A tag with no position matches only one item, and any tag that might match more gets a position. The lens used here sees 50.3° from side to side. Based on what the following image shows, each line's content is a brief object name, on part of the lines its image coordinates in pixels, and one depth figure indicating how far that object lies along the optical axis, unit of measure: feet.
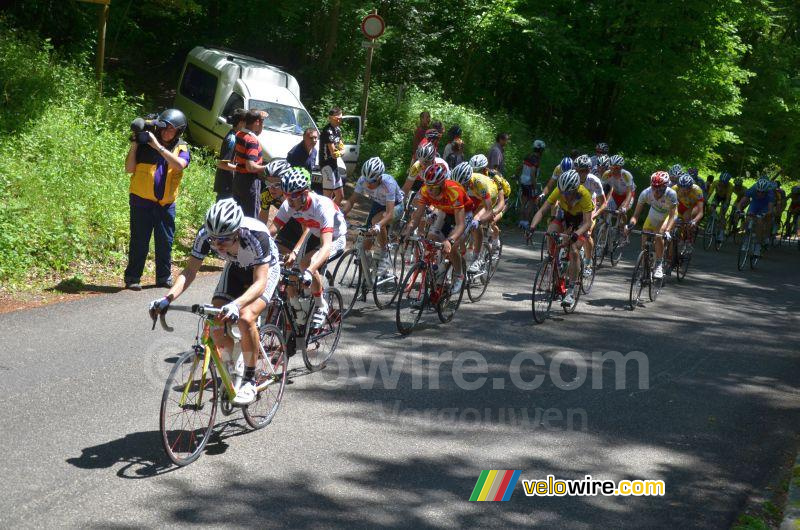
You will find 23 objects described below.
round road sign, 56.39
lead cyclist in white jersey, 19.02
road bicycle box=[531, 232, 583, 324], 36.86
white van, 61.36
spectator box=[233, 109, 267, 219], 35.91
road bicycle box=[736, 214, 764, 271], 62.54
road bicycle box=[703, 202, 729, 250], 73.36
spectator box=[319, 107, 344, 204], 41.04
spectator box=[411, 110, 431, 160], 56.07
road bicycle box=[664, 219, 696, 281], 50.55
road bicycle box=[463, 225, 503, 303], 40.44
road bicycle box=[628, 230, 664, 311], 42.70
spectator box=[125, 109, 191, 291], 33.27
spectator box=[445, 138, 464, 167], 53.67
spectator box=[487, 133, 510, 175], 56.24
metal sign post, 56.39
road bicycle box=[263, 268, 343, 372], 24.11
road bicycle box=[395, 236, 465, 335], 32.04
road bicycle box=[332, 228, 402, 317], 33.96
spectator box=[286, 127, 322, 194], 39.01
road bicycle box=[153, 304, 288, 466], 18.33
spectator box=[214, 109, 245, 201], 36.65
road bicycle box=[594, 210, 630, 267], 53.06
